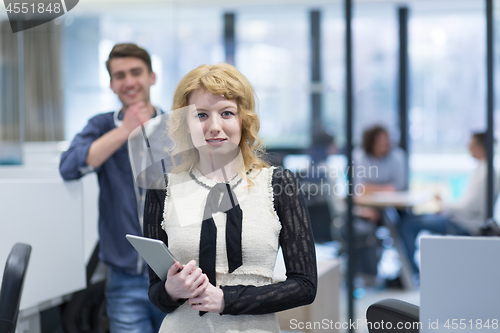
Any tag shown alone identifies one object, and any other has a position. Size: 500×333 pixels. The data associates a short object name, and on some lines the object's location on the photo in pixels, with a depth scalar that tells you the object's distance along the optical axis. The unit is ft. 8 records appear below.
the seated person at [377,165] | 29.00
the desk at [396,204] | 26.32
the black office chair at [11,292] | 12.05
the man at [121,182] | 13.70
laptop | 11.39
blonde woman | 11.87
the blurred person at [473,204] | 24.41
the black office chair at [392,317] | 12.08
